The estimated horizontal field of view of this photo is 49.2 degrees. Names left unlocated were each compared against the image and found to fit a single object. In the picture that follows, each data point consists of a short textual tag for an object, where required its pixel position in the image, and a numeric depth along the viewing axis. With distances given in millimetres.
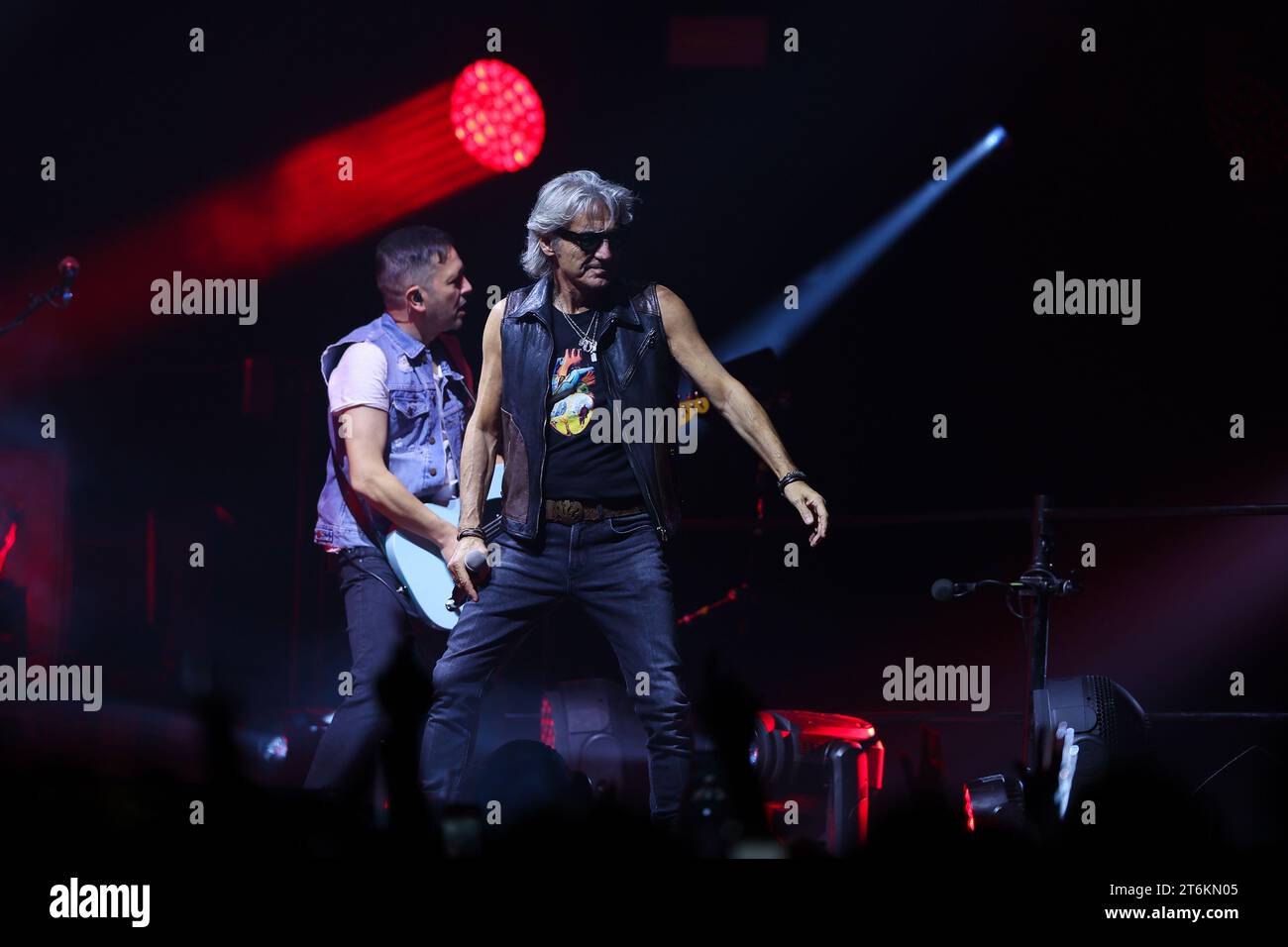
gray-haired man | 4234
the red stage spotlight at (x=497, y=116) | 6512
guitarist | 4770
